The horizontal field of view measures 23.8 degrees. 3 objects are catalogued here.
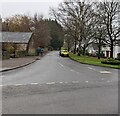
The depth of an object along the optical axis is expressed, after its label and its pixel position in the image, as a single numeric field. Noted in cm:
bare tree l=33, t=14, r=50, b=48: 9206
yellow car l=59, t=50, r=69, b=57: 6538
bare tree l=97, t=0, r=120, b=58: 5388
